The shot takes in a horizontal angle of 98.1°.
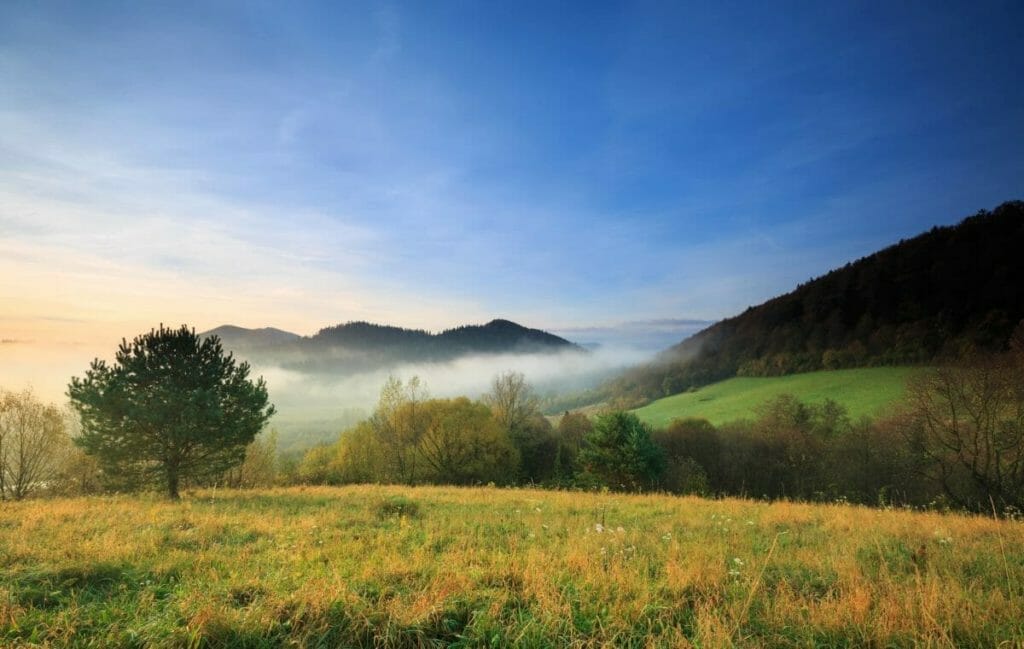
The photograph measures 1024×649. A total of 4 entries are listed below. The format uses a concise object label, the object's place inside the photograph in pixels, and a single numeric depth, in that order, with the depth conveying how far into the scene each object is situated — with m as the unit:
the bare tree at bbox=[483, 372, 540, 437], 55.03
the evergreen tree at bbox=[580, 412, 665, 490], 35.88
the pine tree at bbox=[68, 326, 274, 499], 16.44
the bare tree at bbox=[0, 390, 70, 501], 31.28
